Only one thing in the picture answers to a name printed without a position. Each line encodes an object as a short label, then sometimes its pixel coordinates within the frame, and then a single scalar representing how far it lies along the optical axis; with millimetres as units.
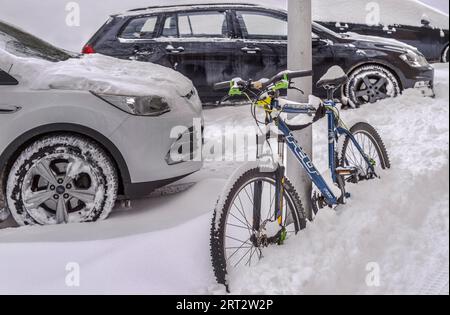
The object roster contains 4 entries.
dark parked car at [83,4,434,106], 5477
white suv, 3385
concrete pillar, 3293
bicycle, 2623
